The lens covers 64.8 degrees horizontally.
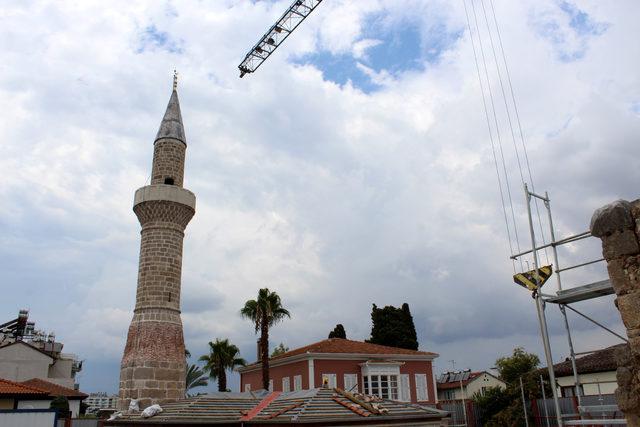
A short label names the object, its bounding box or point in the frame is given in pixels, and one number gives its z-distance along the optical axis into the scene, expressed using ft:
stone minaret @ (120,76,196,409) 56.80
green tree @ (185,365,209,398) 132.26
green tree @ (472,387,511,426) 86.48
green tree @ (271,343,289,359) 160.88
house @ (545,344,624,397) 86.89
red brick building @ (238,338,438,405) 87.86
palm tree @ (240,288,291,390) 90.33
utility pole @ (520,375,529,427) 73.82
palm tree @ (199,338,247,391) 119.85
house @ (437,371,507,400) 152.87
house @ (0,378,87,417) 73.87
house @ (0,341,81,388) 123.95
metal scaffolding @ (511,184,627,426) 24.49
